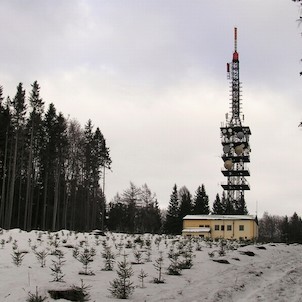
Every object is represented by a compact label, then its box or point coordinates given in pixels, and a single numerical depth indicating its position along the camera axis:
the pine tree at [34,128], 40.38
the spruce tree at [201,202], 78.33
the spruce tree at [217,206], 88.56
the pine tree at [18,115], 39.69
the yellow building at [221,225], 49.94
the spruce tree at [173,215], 71.88
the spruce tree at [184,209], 72.55
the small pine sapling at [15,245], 12.41
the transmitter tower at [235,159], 56.75
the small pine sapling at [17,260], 10.00
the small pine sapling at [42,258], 10.17
